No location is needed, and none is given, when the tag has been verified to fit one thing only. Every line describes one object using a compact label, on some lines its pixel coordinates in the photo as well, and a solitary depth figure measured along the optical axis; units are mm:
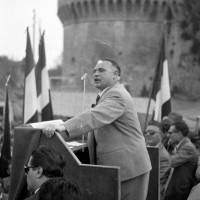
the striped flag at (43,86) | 9570
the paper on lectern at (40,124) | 3203
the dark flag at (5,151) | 6824
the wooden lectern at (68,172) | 3000
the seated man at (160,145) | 4887
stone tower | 31000
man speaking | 3309
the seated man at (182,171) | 4938
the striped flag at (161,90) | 10320
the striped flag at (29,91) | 8148
